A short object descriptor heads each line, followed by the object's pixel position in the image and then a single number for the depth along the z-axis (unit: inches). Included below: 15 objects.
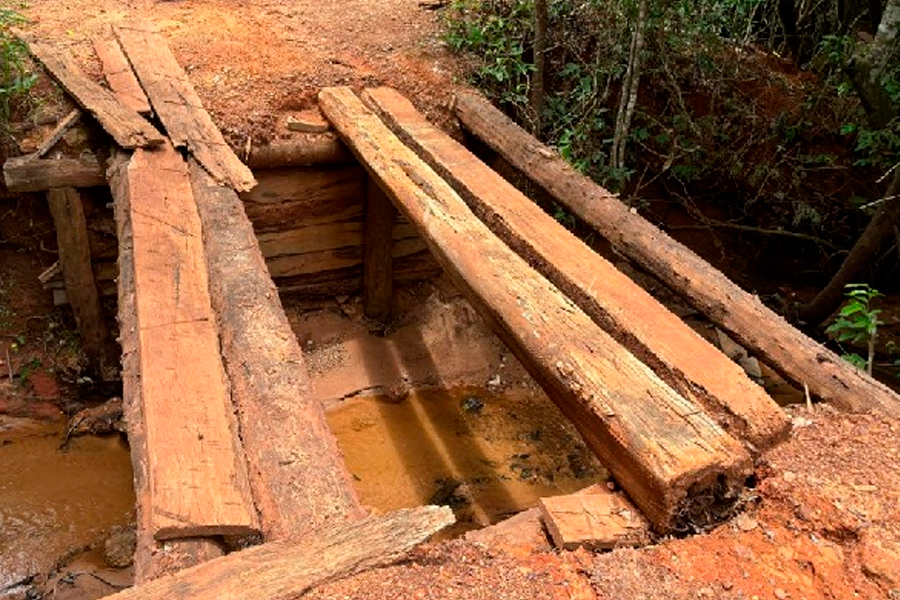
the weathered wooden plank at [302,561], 77.2
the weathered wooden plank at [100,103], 181.3
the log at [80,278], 200.2
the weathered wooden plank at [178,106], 174.9
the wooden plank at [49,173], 191.3
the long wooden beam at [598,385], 95.6
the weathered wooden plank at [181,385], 87.2
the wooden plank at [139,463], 82.7
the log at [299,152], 216.7
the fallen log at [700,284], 120.8
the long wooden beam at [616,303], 107.7
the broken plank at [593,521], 93.7
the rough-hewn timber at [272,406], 90.7
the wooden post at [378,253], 242.2
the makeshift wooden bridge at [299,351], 88.7
